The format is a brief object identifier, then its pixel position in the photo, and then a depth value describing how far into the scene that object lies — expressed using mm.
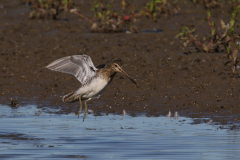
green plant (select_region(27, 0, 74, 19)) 19406
